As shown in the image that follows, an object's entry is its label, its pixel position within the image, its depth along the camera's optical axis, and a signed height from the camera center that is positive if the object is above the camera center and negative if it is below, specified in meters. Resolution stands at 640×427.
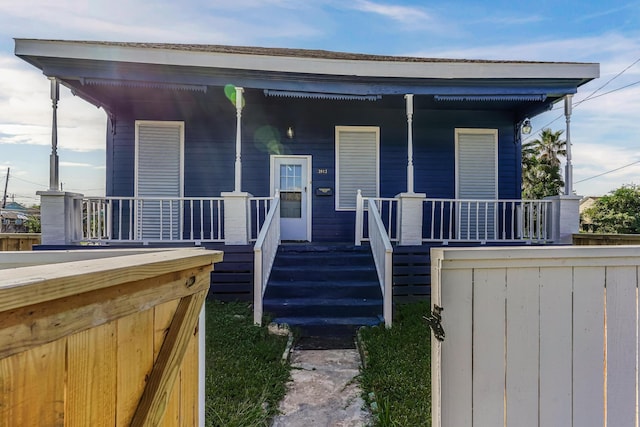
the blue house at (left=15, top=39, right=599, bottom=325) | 5.24 +1.32
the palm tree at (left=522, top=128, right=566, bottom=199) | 19.62 +2.98
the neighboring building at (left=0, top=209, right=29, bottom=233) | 16.52 -0.53
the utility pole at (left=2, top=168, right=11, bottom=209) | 27.00 +1.70
